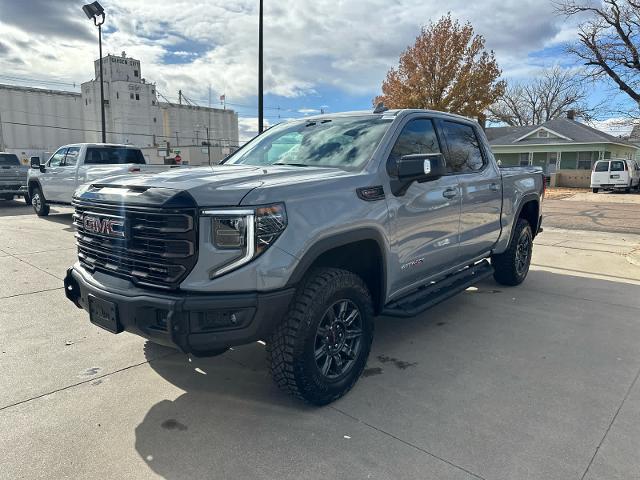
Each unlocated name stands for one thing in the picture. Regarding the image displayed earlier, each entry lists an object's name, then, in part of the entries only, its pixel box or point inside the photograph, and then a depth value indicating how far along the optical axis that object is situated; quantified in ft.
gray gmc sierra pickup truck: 8.27
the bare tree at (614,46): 45.68
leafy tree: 96.43
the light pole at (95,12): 66.85
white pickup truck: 35.58
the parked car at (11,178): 52.19
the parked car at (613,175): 83.35
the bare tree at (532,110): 175.22
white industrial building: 217.56
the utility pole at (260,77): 40.88
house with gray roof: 106.11
